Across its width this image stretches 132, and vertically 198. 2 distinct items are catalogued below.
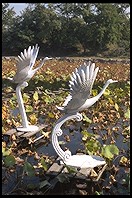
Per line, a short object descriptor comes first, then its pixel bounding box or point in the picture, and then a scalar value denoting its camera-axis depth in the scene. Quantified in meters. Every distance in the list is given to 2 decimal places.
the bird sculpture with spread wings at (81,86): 3.69
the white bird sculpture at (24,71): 4.95
